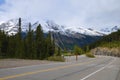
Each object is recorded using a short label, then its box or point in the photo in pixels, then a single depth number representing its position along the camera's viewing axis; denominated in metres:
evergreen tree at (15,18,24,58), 28.42
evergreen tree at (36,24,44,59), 32.85
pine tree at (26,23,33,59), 31.12
